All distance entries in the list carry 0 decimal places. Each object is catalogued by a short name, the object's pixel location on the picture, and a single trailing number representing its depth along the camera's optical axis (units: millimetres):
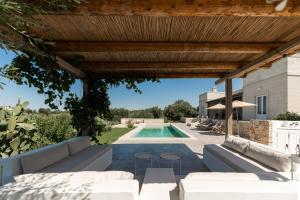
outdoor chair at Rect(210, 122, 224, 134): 9757
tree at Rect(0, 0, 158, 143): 1238
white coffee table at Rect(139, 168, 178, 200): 1908
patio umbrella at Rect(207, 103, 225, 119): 10646
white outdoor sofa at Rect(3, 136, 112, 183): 2412
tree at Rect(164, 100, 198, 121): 20525
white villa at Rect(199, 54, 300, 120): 8146
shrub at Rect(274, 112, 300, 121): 7363
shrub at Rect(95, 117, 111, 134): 5131
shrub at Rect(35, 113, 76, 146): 5557
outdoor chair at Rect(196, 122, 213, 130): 10947
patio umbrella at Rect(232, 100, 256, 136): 8747
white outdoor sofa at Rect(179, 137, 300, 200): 1649
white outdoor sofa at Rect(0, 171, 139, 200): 1613
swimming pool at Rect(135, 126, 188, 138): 10407
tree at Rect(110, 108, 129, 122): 19248
